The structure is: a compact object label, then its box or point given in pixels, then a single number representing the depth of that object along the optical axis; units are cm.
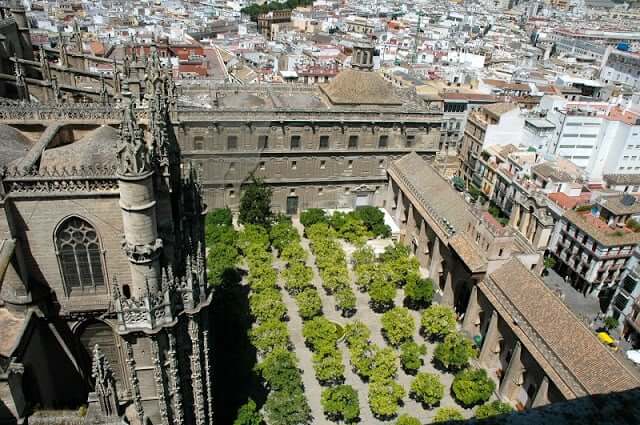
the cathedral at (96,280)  1759
